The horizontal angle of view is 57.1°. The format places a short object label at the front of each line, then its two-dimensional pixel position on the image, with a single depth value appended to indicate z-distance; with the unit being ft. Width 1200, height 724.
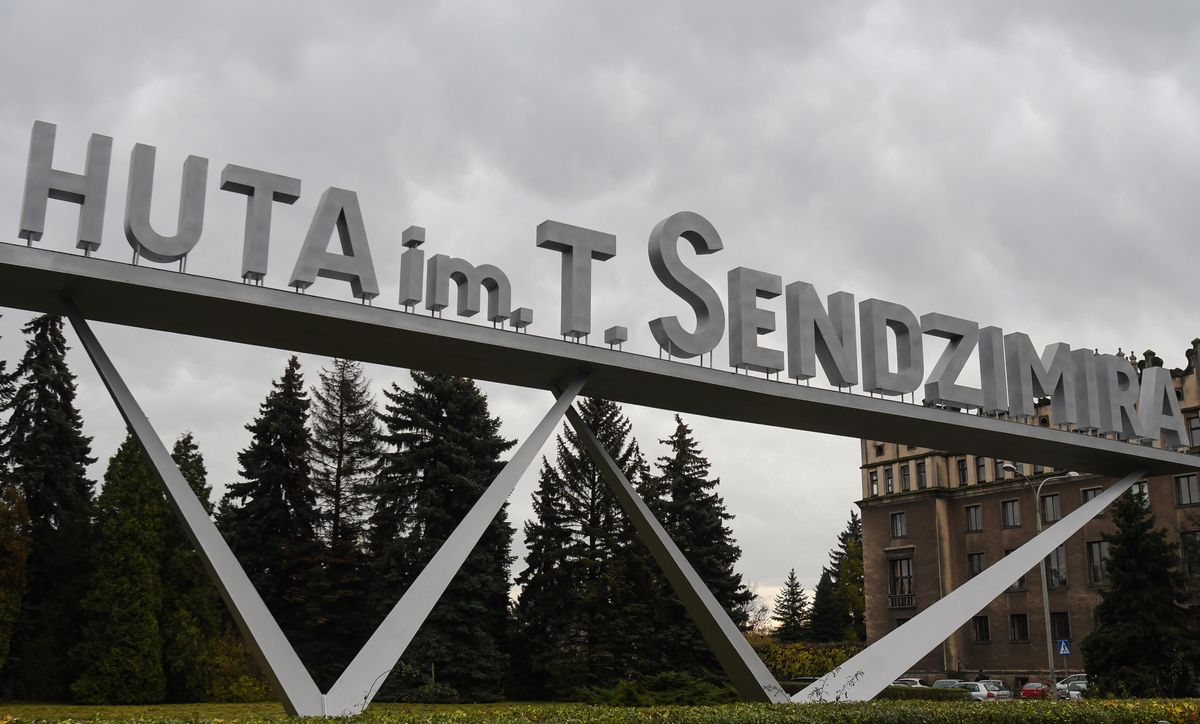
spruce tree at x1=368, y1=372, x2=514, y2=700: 139.54
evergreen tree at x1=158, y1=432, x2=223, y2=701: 129.70
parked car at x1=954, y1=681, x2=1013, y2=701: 137.90
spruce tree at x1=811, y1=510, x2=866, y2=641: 267.18
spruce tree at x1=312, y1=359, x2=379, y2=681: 150.30
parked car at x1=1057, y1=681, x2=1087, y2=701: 132.58
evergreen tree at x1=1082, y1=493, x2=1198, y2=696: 134.62
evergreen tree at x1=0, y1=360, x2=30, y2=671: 119.96
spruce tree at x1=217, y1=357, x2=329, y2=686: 149.79
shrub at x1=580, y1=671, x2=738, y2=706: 101.71
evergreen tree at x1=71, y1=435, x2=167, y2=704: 124.57
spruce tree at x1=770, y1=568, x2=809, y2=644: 293.64
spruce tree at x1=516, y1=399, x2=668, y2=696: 147.95
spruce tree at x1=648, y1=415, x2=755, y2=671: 150.10
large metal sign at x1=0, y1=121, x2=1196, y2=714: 45.11
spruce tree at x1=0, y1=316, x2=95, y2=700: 129.80
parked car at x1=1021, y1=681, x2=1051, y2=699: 136.36
